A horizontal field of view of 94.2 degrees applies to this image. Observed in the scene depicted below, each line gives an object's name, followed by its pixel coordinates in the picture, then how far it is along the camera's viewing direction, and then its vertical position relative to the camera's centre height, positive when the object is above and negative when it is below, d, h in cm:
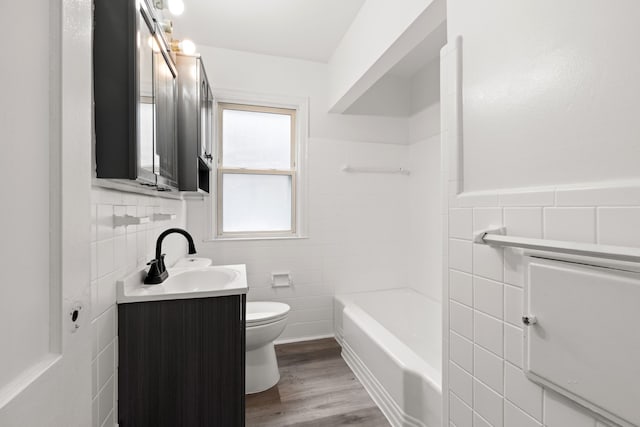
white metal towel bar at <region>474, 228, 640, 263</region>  60 -8
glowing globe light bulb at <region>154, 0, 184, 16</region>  164 +117
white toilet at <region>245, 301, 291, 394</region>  184 -90
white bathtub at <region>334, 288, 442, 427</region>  152 -91
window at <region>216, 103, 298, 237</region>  258 +37
